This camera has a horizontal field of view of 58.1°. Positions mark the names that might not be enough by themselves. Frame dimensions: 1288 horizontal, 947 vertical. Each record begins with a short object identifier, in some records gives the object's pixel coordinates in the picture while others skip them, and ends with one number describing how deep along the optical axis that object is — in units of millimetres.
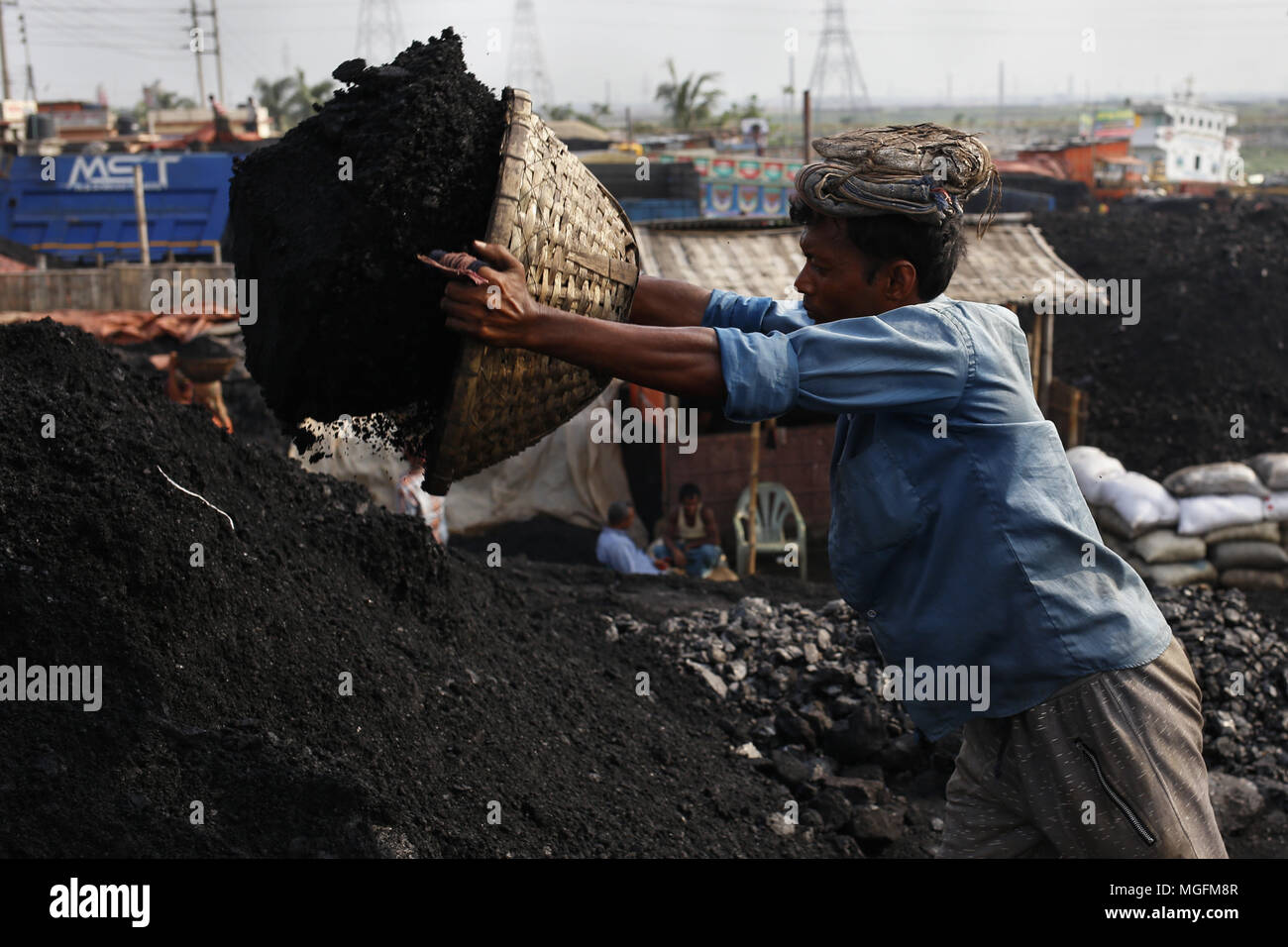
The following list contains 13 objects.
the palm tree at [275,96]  41156
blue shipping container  17203
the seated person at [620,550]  7820
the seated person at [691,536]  8398
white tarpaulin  9867
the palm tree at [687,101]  38219
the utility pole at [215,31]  35406
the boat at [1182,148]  38375
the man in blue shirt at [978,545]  1848
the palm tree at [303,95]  38094
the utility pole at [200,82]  36062
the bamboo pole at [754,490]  9023
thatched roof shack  9148
